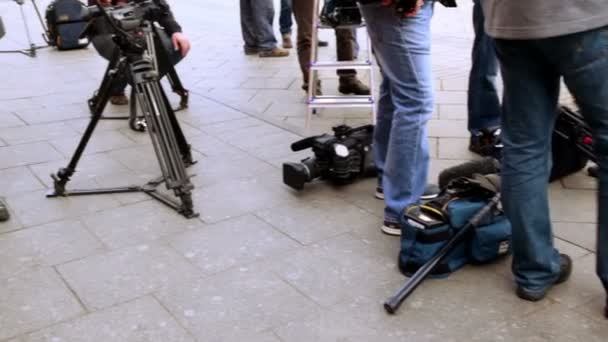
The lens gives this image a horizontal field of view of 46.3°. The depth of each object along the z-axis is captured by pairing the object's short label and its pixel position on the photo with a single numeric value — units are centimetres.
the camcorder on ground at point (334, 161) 398
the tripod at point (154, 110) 372
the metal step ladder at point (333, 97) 525
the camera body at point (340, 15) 487
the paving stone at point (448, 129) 493
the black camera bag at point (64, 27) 688
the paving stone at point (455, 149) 452
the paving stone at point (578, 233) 331
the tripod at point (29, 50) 826
